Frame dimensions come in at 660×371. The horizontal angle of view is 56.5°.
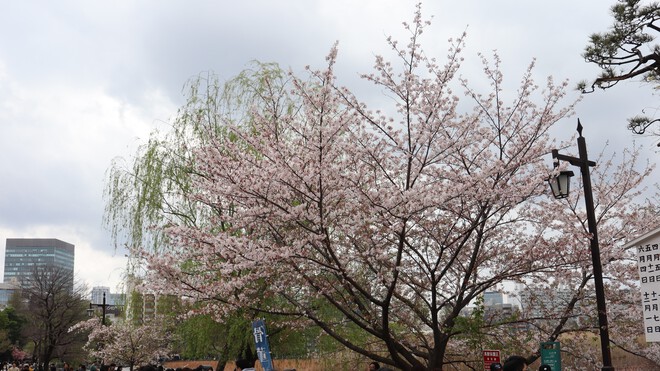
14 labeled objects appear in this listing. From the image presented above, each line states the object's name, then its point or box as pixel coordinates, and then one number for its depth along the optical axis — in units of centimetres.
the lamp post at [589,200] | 838
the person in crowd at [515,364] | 566
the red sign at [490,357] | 1015
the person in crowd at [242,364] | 947
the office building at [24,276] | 4326
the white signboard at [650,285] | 652
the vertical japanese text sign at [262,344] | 878
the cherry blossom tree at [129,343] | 2657
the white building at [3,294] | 17495
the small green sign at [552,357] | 982
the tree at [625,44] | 980
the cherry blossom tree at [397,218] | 962
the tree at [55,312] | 3700
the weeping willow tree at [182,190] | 1680
